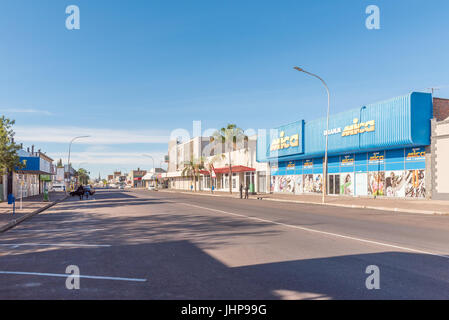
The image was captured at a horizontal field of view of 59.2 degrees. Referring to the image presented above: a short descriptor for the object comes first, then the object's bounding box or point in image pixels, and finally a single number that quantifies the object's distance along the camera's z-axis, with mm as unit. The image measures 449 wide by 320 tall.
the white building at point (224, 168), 54531
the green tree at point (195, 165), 70375
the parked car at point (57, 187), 85800
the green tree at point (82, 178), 164125
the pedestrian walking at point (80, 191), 42125
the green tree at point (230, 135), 54188
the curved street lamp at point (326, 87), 29828
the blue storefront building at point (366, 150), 28781
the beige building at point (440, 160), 26781
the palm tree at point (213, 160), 66650
